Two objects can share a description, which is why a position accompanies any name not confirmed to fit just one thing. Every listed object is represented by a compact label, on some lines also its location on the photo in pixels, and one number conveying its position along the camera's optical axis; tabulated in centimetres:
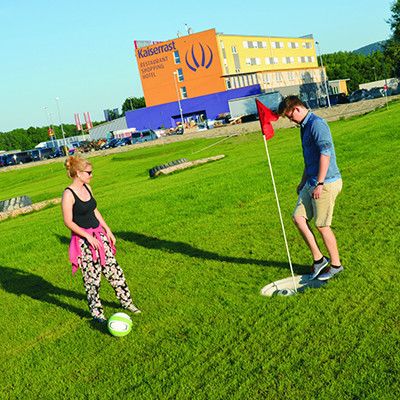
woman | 648
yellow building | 9262
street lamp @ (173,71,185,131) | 9088
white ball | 614
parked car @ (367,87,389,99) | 7414
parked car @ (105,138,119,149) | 7825
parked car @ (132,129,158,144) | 7575
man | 652
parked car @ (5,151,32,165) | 7959
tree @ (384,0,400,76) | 8800
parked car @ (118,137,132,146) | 7656
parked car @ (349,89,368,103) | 7619
